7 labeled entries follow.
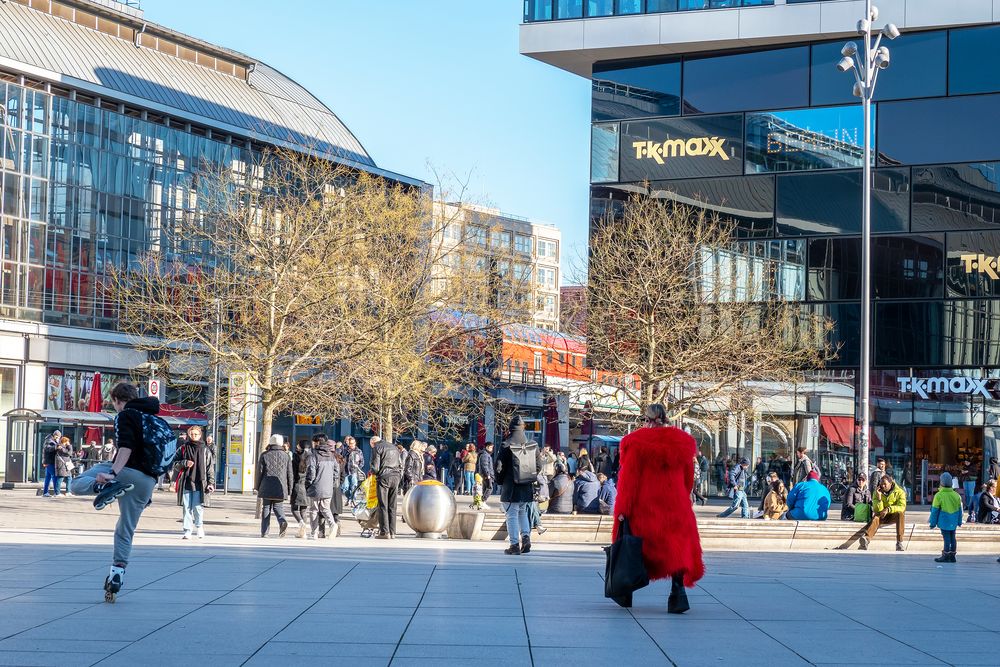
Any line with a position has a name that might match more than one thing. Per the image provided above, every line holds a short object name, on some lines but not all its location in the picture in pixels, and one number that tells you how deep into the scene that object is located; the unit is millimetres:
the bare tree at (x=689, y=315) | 36156
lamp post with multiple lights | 30406
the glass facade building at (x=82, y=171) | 58688
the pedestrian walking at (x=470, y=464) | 41062
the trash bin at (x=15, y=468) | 42462
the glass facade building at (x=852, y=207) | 40469
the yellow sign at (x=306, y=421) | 65794
